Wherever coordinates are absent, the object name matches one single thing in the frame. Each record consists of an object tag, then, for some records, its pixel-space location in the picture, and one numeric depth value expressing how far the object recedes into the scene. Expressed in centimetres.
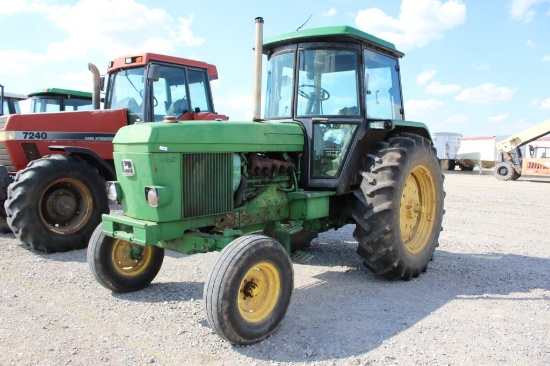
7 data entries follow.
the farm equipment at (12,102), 1152
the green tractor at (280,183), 354
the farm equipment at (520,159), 1928
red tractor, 582
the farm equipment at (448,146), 2756
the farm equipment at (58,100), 1039
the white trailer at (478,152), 2639
